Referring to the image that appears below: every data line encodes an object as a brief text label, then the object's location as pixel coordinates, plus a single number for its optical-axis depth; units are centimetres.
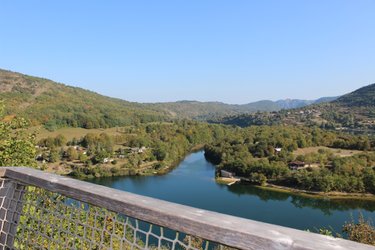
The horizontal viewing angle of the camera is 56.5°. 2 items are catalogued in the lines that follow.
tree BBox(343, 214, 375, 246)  623
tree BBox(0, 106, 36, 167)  594
